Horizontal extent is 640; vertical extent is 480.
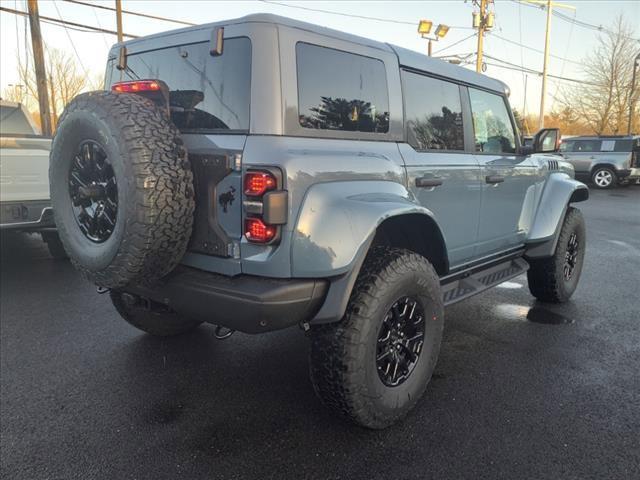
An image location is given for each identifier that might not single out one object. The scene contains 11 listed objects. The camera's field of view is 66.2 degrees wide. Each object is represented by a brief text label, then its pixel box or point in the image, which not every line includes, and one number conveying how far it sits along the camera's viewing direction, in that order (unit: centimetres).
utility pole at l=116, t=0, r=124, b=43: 1757
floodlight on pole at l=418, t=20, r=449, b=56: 1820
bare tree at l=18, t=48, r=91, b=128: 2739
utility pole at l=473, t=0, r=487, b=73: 2478
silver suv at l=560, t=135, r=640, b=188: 1725
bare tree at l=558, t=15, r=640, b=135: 2869
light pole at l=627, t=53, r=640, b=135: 2808
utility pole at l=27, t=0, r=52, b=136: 1434
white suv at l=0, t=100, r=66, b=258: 502
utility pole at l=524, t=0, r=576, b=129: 2689
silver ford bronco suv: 222
